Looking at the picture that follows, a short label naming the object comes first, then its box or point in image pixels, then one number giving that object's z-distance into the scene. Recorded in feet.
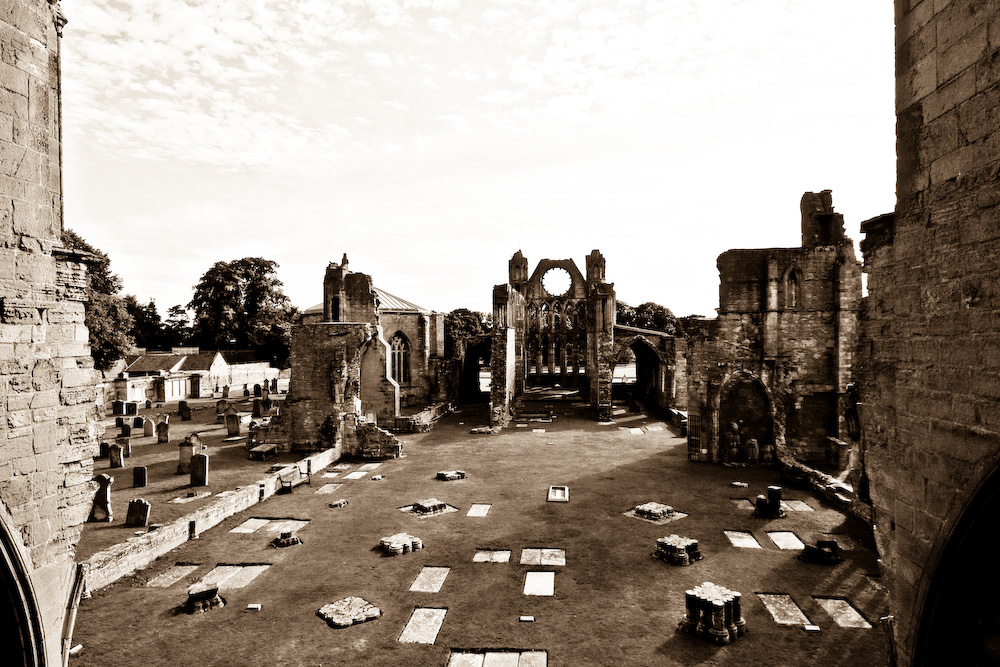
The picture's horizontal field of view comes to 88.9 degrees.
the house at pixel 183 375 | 110.32
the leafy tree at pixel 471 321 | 118.32
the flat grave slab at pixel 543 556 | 30.19
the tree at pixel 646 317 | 207.05
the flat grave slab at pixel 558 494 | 41.60
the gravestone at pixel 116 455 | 53.67
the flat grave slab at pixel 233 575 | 28.07
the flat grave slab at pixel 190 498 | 42.50
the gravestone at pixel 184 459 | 51.71
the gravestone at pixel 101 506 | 38.32
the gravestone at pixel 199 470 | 46.85
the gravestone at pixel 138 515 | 36.86
